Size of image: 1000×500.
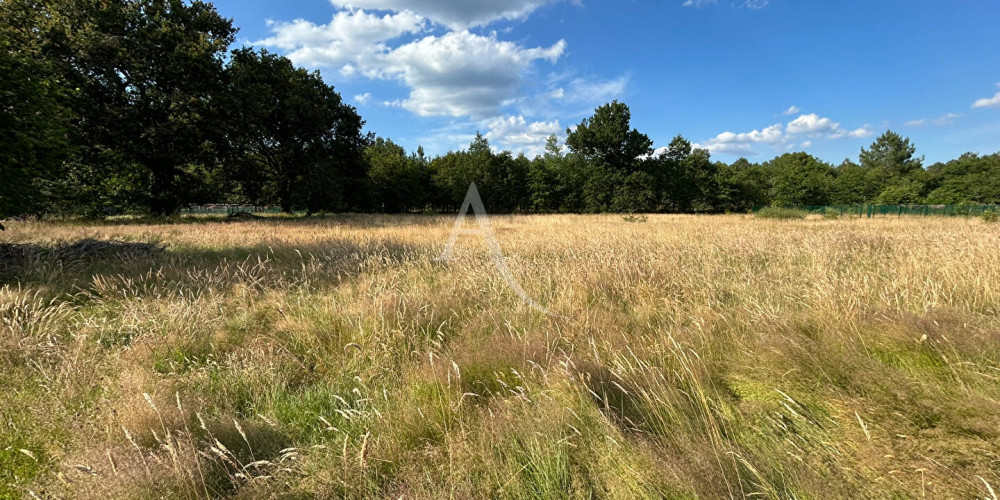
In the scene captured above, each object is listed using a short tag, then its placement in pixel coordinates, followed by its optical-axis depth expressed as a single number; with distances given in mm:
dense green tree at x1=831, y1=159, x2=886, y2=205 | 56156
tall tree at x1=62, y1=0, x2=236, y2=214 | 15648
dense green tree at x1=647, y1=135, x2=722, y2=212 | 50594
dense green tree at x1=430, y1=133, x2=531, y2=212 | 46562
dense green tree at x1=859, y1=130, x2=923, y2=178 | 64125
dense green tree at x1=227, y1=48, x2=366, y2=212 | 20491
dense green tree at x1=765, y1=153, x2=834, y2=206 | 53312
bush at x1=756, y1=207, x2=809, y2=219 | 26609
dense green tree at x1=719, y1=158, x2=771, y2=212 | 55906
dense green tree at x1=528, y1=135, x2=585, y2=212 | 51156
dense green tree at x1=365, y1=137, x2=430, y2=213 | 42531
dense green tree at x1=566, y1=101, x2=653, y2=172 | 47406
